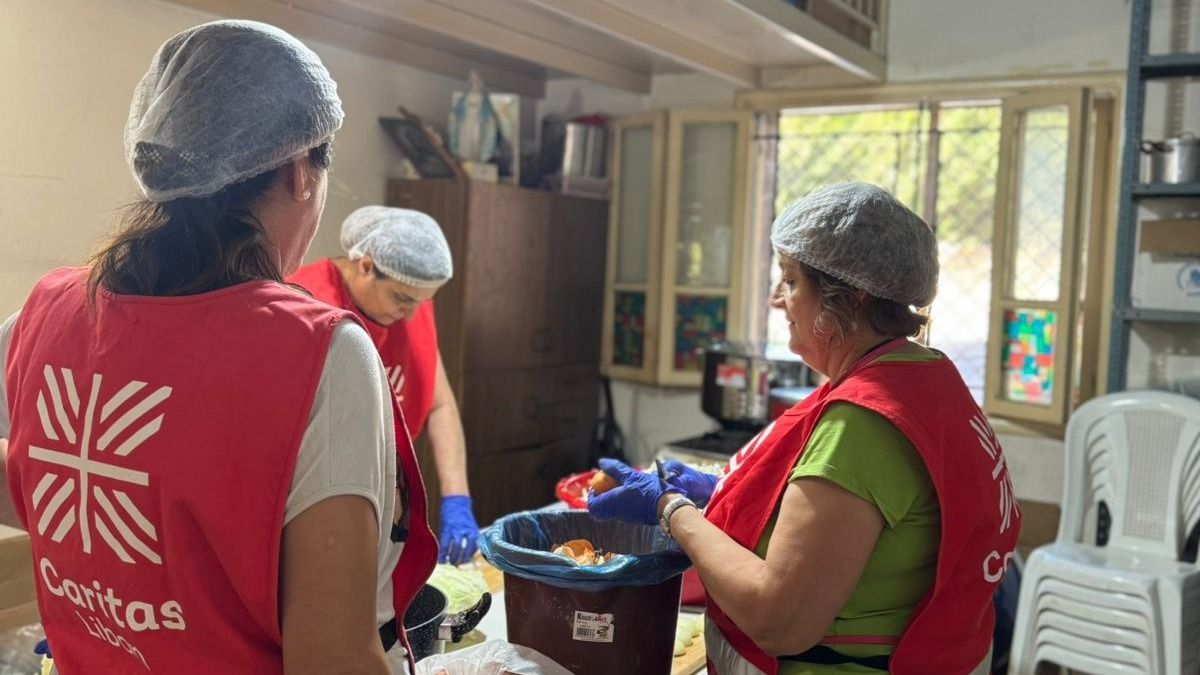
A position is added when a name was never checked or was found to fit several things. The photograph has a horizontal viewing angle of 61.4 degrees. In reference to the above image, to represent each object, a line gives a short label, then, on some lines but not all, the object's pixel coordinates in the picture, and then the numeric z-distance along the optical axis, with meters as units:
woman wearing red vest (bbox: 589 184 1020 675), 1.29
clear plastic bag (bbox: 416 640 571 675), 1.47
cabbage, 1.87
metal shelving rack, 3.25
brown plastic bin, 1.47
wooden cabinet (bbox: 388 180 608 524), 3.77
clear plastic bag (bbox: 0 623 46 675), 1.79
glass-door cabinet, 4.33
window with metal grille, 3.93
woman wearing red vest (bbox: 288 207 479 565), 2.47
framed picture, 3.72
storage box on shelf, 3.36
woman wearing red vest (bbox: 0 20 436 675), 0.87
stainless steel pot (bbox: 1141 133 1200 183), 3.21
